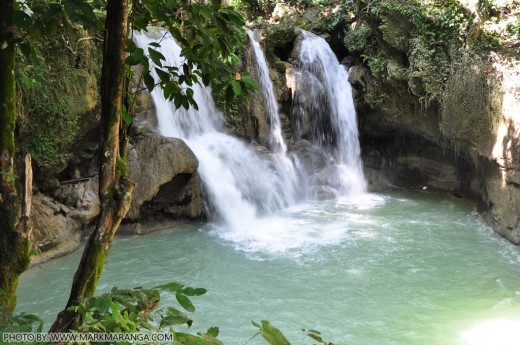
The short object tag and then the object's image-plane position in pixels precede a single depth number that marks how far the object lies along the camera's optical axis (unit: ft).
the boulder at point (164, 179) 25.91
